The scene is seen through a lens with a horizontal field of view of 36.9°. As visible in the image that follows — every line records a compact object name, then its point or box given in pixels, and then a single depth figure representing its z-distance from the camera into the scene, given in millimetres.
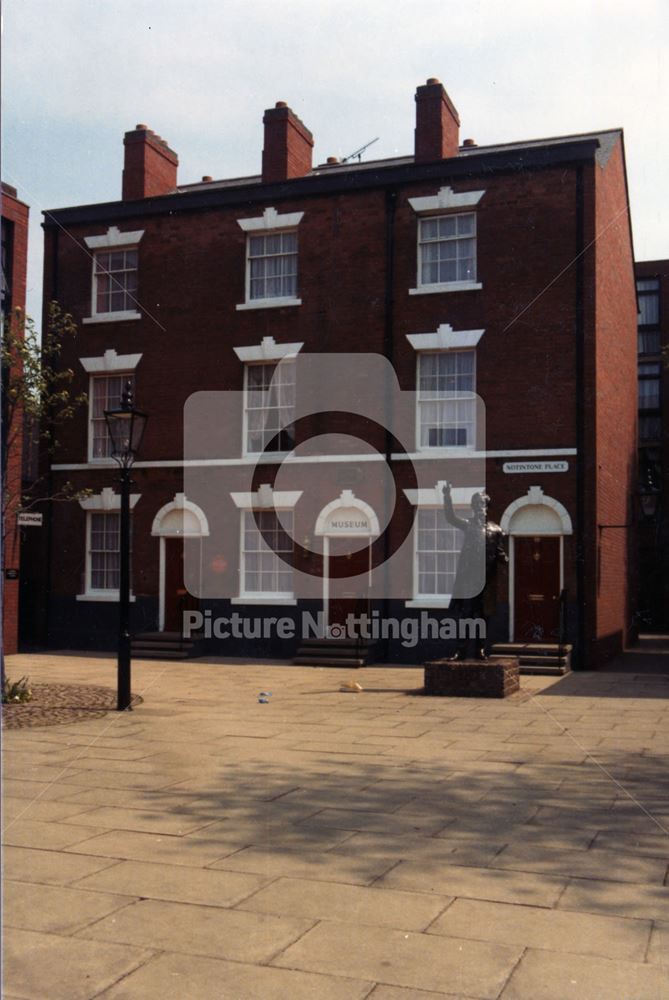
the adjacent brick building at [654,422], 41781
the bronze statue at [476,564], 15898
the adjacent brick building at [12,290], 21500
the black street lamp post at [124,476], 13547
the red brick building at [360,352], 21016
